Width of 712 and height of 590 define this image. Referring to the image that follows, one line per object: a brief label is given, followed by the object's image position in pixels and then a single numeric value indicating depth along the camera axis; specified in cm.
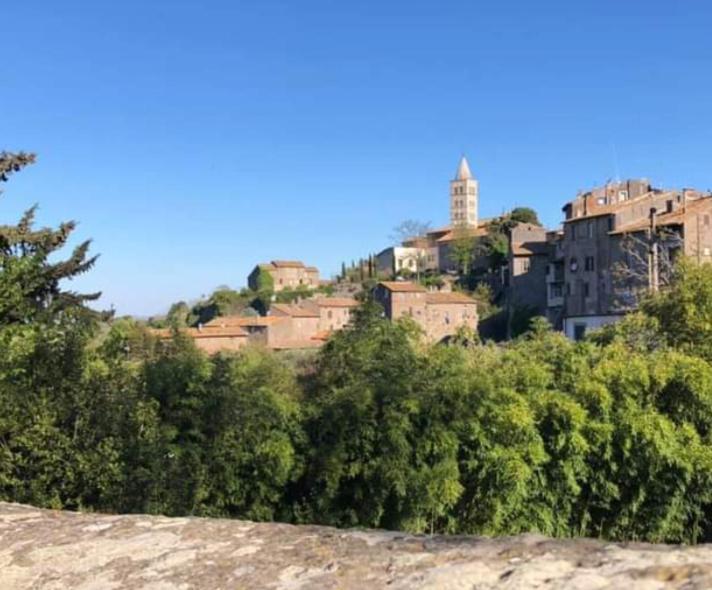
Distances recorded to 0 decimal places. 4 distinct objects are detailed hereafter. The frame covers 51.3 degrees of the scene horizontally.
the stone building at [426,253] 8634
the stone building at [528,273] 6169
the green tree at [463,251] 7916
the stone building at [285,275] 9731
